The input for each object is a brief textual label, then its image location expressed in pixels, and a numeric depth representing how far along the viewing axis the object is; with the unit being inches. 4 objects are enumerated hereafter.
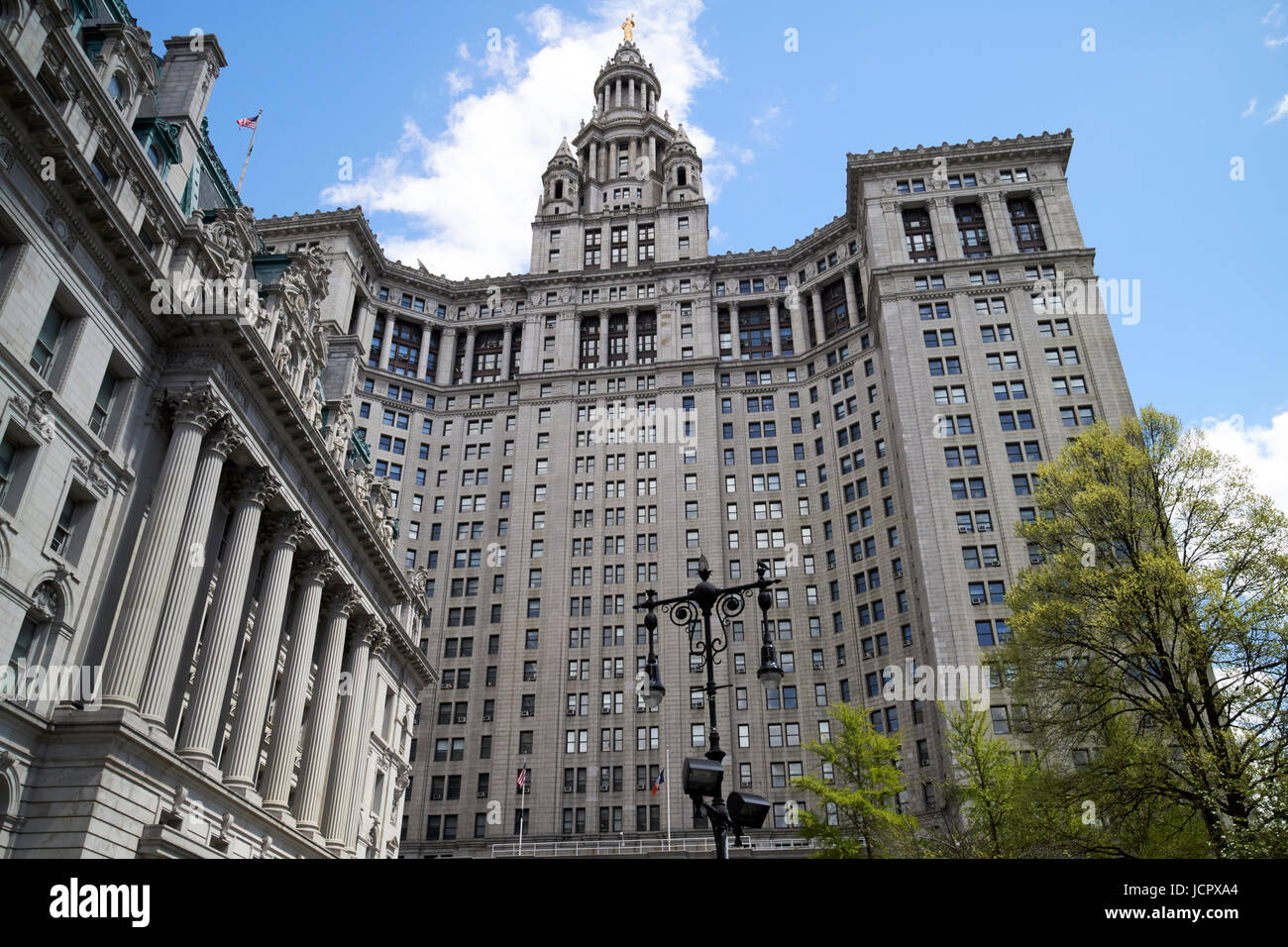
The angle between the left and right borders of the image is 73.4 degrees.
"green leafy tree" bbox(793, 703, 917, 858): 1704.0
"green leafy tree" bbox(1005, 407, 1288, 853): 1034.1
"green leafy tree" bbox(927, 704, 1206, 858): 1095.6
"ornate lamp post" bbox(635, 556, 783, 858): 557.6
